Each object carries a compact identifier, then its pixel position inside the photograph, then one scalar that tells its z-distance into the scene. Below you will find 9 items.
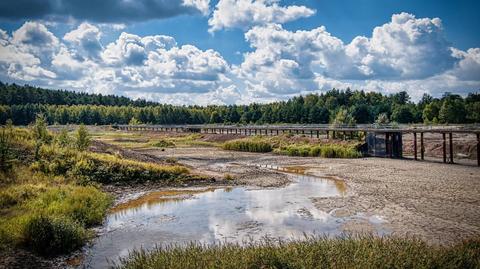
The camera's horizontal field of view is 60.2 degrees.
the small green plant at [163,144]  85.95
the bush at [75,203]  21.33
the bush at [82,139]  42.89
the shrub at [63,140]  42.05
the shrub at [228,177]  38.62
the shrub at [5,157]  29.48
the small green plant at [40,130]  42.34
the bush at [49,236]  16.75
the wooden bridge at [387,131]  52.72
